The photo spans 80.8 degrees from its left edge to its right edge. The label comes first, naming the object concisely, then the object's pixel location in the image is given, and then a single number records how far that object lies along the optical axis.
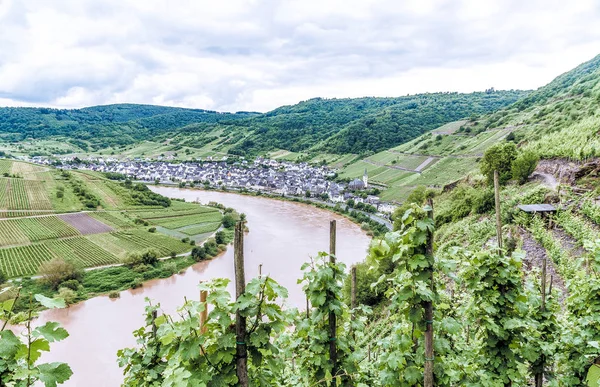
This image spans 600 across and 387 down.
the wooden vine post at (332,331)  3.87
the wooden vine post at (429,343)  3.45
